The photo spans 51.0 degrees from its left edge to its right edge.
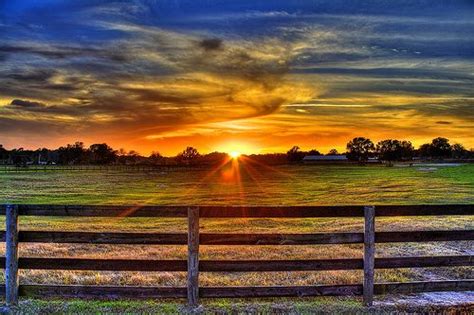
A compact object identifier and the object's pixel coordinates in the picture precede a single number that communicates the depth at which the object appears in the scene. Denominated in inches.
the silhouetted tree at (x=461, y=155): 7489.2
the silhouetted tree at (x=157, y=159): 6870.1
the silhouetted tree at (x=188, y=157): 6208.2
